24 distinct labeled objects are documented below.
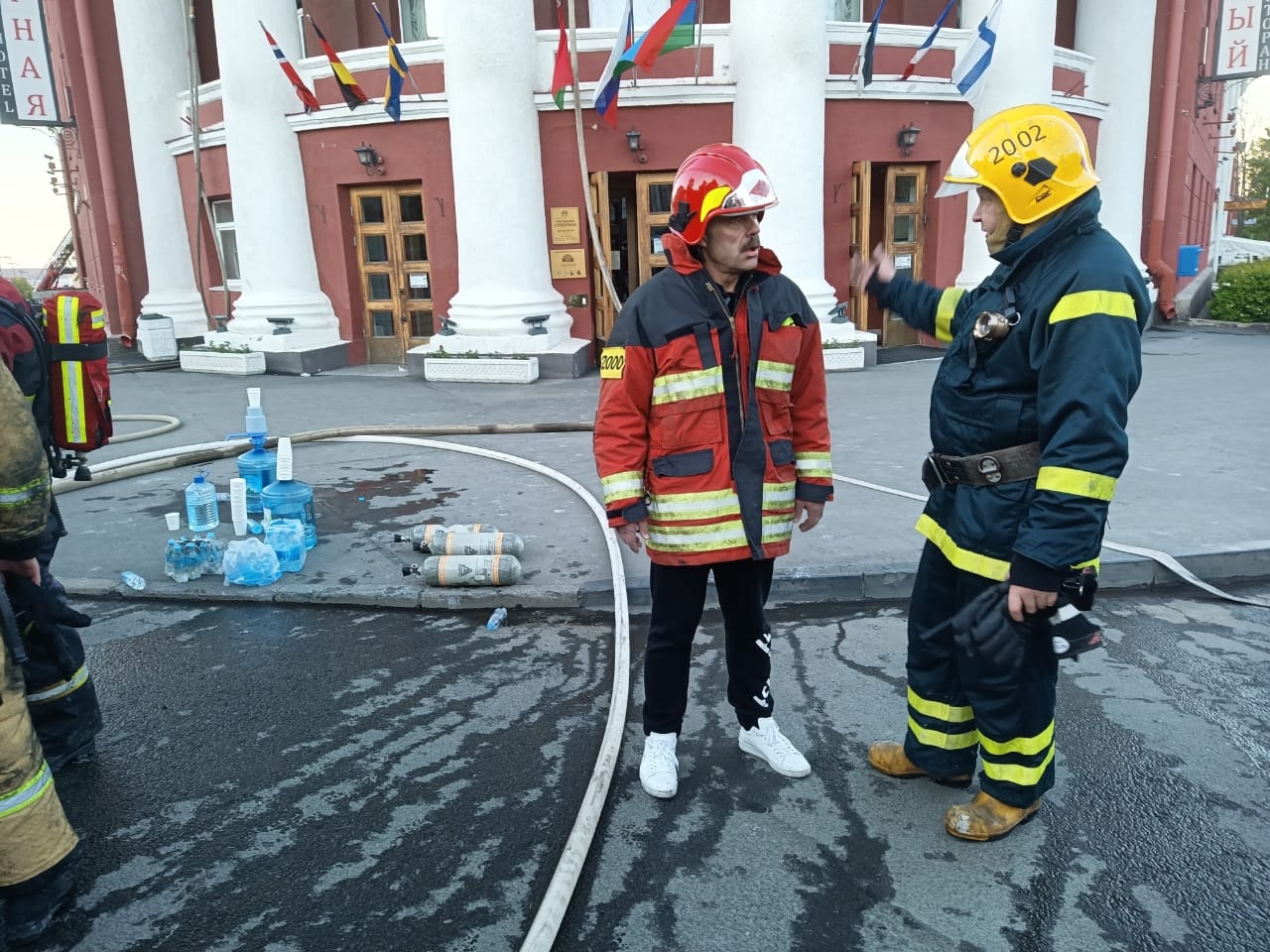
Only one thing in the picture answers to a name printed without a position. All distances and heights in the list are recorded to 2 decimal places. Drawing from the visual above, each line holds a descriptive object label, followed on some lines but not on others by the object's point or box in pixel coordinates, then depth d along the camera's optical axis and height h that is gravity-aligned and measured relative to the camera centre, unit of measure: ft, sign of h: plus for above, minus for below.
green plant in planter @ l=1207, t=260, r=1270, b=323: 56.85 -3.23
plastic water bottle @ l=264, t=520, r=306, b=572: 16.83 -4.89
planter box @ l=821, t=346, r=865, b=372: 41.39 -4.56
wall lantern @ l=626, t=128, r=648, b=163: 41.32 +5.45
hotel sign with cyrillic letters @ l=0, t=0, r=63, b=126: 50.88 +12.39
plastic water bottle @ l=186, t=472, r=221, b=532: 18.56 -4.62
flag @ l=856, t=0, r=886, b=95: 39.34 +8.72
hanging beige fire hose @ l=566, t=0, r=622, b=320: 37.83 +3.77
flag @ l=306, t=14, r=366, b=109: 40.50 +8.59
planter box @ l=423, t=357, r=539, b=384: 40.37 -4.44
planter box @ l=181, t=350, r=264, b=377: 46.06 -4.29
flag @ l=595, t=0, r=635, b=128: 35.68 +7.58
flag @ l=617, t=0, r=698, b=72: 34.37 +8.60
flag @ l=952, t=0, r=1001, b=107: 39.09 +8.42
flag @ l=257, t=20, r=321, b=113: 42.19 +9.14
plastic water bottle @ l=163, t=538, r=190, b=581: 16.63 -5.08
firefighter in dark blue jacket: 7.71 -1.71
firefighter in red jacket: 9.21 -1.49
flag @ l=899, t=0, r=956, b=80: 40.63 +9.23
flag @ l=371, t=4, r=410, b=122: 39.47 +8.45
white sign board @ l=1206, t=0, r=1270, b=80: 56.44 +12.80
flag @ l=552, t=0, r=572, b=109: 38.78 +8.33
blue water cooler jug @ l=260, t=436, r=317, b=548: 18.10 -4.45
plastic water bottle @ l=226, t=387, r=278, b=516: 18.74 -3.90
